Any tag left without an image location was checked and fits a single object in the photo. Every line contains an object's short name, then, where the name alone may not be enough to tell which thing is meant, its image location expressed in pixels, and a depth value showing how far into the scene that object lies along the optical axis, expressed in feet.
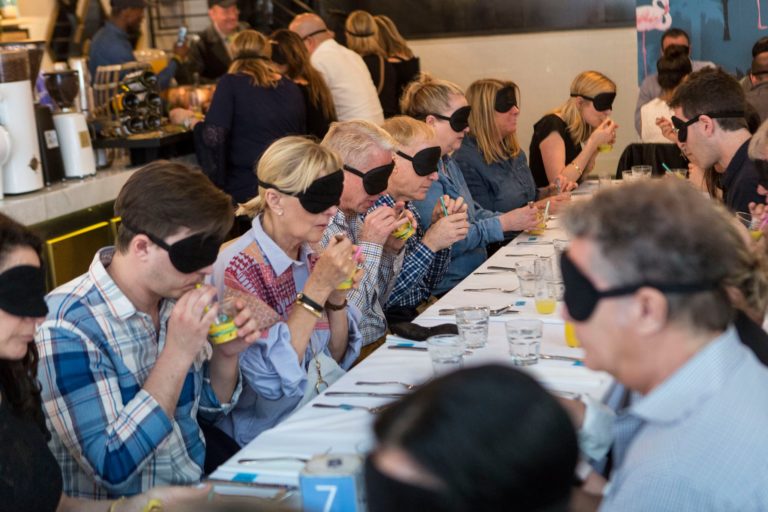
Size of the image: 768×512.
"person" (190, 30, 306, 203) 18.78
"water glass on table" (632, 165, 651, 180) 16.30
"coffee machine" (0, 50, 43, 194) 14.55
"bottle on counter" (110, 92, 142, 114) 17.87
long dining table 7.07
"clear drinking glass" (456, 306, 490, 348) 9.27
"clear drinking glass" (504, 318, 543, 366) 8.68
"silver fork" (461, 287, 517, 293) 11.59
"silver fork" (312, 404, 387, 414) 7.93
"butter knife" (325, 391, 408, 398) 8.23
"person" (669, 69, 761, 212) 13.80
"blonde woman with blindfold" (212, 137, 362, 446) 9.11
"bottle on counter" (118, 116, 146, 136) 17.76
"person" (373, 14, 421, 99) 24.72
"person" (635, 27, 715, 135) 23.21
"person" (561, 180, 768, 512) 4.85
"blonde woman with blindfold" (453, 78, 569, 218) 16.52
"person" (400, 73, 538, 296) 14.37
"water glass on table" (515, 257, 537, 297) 11.06
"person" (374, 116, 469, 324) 12.67
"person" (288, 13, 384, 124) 21.68
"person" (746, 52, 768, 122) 19.94
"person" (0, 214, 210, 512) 6.55
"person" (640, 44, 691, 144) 20.26
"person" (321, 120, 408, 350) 11.39
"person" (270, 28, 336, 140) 20.48
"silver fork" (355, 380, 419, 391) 8.37
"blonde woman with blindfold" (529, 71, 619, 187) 18.70
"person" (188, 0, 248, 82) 24.58
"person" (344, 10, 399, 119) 23.77
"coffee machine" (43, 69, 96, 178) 16.26
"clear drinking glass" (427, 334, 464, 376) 8.18
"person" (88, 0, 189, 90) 20.99
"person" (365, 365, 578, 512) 3.38
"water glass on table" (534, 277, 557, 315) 10.41
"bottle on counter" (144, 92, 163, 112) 18.22
